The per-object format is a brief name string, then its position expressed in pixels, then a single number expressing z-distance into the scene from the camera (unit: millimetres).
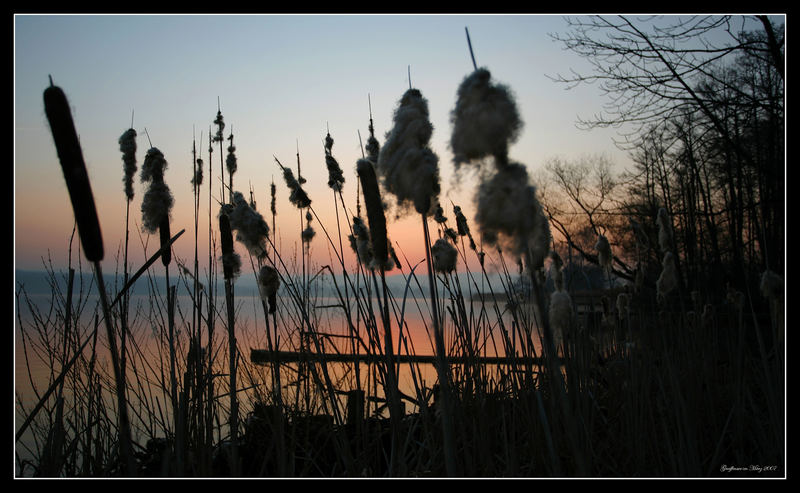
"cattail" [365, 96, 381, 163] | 2102
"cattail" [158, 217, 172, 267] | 1593
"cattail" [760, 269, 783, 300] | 1703
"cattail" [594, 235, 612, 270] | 2344
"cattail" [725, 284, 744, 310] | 2395
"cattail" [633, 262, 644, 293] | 2395
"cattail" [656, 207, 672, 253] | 2074
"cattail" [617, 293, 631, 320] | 2461
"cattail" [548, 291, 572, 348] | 1542
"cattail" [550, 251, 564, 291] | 2127
